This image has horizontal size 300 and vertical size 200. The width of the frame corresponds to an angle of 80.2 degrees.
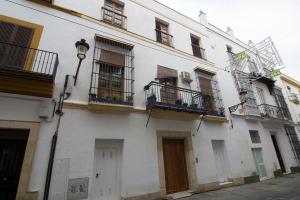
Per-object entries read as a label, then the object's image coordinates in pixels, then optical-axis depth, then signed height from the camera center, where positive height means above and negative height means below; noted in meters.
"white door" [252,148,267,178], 10.56 +0.20
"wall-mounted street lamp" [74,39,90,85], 5.23 +3.46
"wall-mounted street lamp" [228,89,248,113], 9.54 +3.28
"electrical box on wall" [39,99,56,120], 5.36 +1.89
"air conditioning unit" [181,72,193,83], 9.16 +4.43
